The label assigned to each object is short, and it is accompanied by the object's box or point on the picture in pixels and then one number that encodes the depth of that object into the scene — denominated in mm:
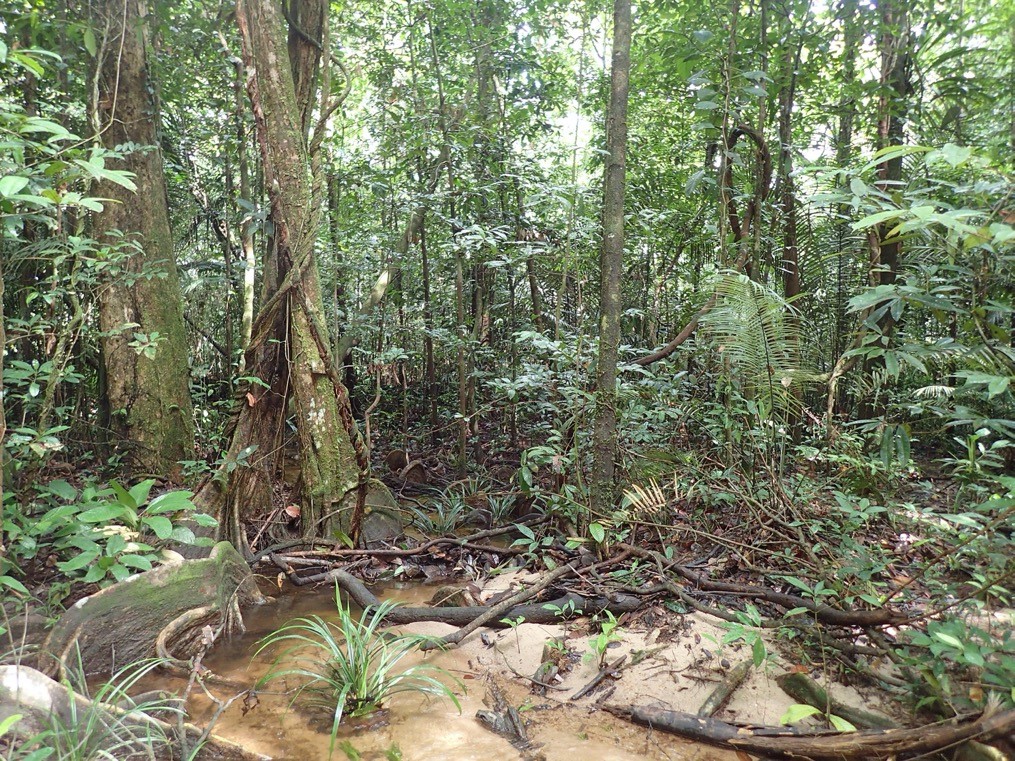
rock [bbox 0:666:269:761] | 2223
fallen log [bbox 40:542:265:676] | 3189
